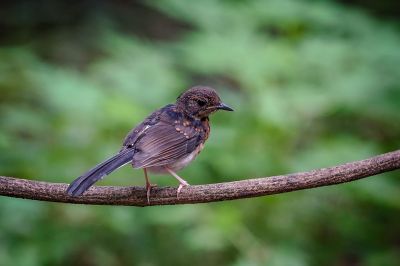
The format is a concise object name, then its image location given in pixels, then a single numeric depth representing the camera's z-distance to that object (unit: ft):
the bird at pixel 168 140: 21.97
